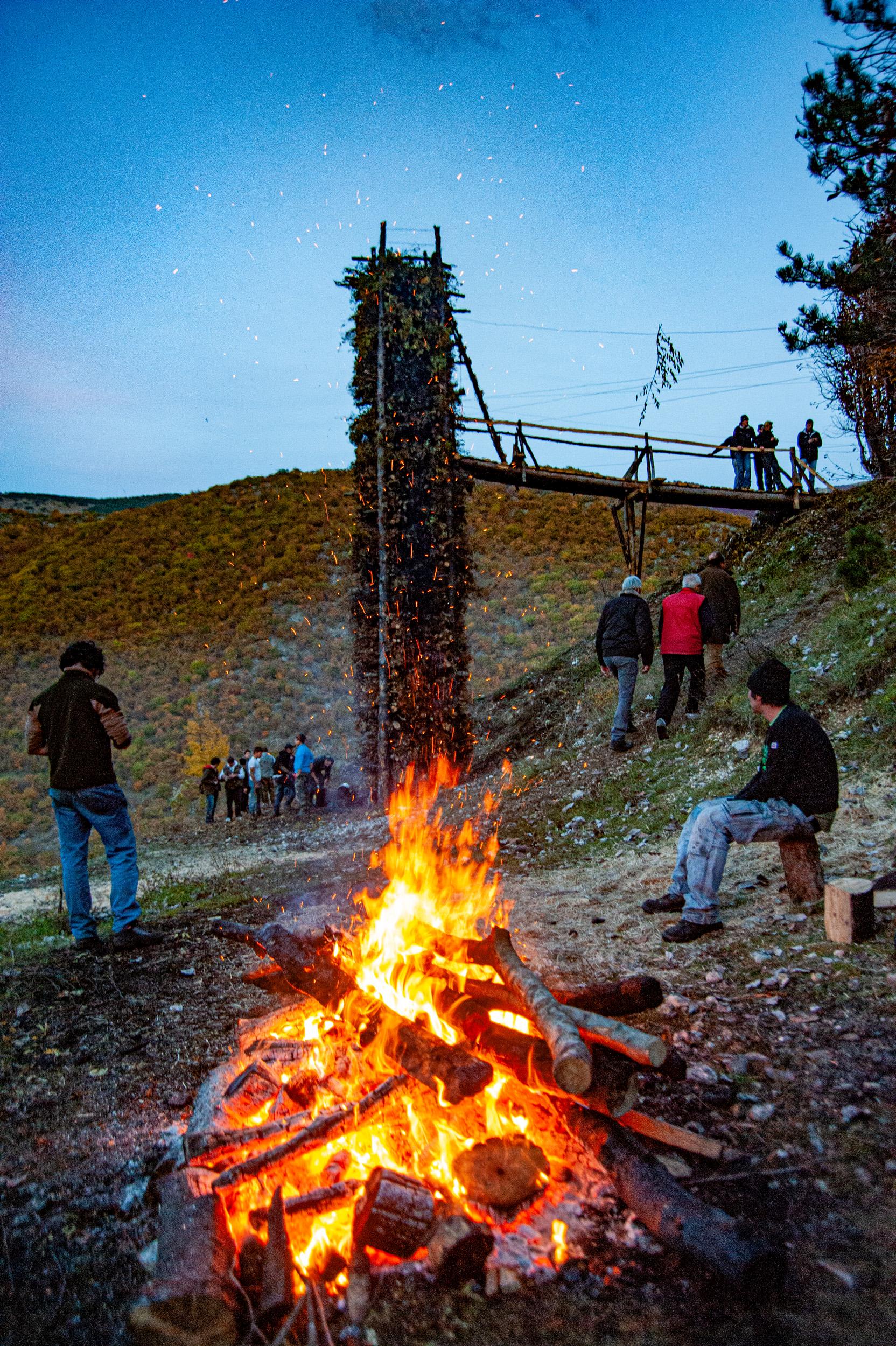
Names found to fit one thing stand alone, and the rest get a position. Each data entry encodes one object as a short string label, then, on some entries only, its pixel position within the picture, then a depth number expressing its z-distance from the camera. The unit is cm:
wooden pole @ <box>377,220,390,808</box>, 1326
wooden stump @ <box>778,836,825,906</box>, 539
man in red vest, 1038
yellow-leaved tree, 2569
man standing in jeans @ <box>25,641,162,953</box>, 591
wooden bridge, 1556
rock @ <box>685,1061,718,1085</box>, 356
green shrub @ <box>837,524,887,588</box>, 1150
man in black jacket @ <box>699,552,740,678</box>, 1128
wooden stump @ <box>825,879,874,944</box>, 470
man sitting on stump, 512
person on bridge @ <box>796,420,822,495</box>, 1706
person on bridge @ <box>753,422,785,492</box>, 1719
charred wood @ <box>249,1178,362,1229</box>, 275
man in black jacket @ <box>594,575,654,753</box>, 1074
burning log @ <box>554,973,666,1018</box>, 375
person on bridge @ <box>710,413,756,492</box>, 1745
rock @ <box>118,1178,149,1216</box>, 291
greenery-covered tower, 1343
